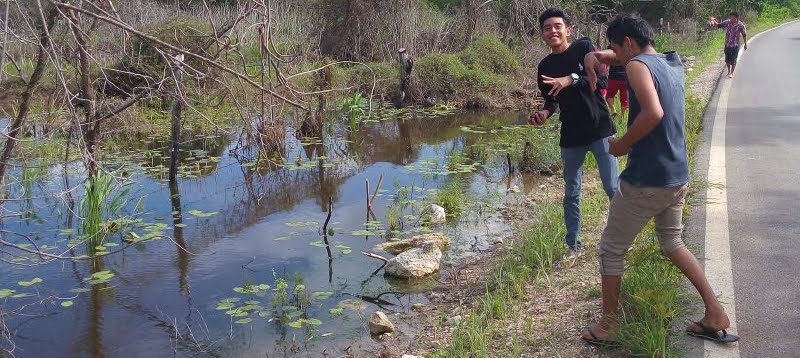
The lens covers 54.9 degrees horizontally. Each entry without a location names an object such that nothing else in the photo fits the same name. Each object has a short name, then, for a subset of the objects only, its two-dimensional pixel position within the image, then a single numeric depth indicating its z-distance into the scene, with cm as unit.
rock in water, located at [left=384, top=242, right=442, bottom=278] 655
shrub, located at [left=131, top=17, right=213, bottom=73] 1267
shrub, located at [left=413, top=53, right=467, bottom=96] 1706
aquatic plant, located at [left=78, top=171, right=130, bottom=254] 731
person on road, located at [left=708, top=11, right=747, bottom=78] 1611
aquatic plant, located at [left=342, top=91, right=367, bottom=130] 1360
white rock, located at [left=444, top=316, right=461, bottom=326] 540
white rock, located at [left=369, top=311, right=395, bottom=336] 548
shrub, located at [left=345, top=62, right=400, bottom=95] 1736
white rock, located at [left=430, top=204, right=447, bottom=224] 820
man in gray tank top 388
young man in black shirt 535
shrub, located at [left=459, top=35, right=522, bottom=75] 1786
